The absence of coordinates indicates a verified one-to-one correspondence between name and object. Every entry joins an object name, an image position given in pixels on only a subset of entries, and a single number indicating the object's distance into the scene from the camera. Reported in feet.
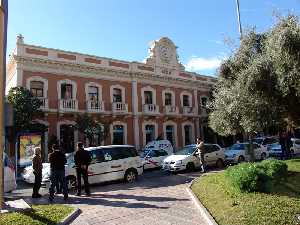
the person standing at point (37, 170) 28.53
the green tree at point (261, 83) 24.48
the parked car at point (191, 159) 43.17
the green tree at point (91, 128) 59.87
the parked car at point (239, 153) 52.85
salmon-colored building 61.78
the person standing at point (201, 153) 41.47
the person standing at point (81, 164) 28.14
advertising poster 47.43
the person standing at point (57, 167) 26.64
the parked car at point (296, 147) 67.45
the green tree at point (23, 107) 50.83
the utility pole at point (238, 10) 47.71
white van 33.75
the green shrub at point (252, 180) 22.74
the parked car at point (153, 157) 48.95
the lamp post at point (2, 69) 18.61
